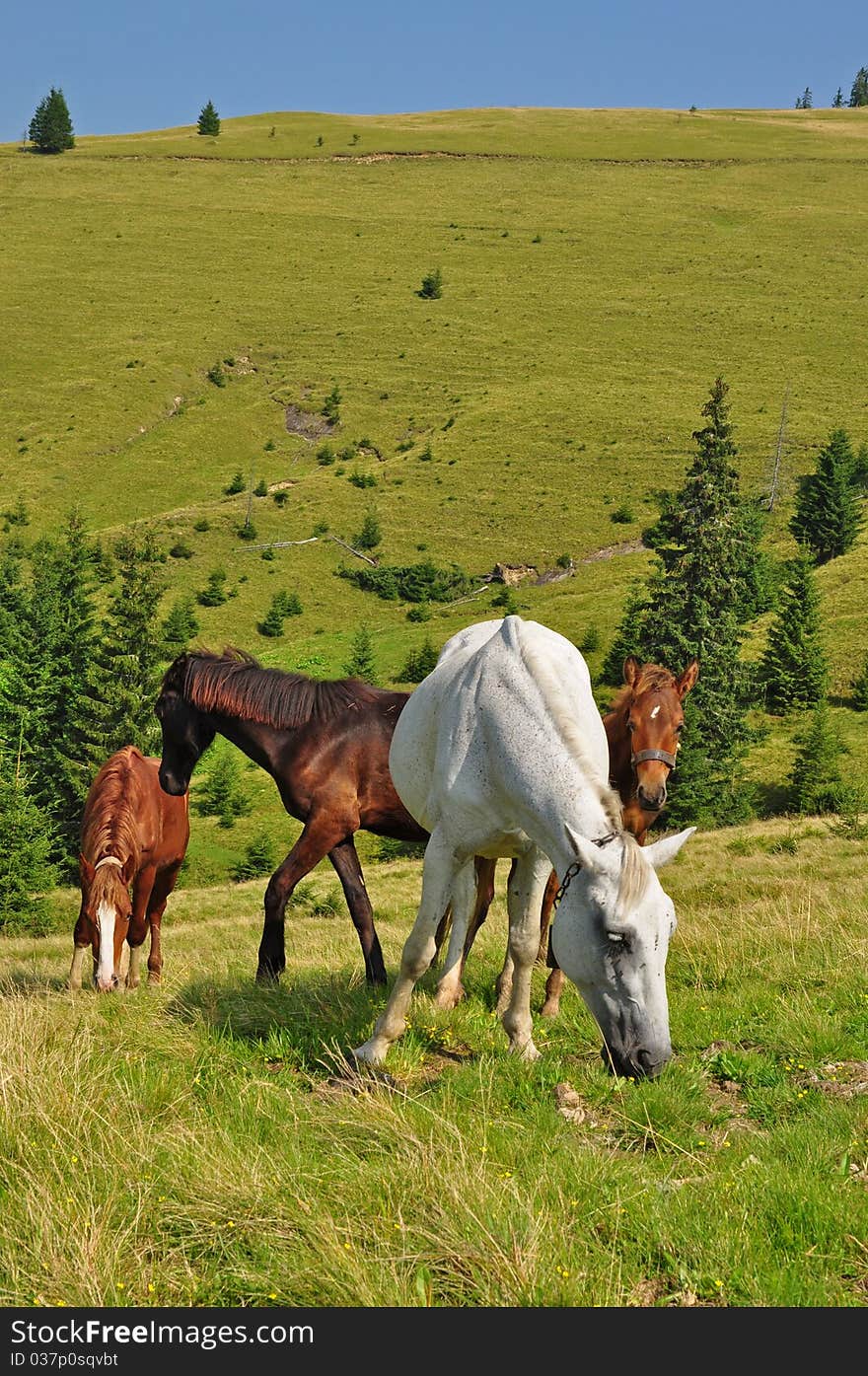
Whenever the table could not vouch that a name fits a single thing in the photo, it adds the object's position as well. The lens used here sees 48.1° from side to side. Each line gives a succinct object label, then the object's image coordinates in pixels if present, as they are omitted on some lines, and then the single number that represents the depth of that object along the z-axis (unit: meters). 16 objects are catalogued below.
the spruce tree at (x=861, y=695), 45.44
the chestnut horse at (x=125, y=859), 8.92
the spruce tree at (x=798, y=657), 46.75
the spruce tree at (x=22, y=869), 34.72
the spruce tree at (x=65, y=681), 46.97
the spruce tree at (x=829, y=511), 67.38
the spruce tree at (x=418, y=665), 53.12
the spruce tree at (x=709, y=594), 39.34
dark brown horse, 8.08
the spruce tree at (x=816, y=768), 36.12
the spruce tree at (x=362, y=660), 52.11
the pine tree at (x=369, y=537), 76.38
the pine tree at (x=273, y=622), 64.54
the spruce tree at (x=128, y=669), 47.97
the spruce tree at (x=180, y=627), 55.07
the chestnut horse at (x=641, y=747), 8.27
